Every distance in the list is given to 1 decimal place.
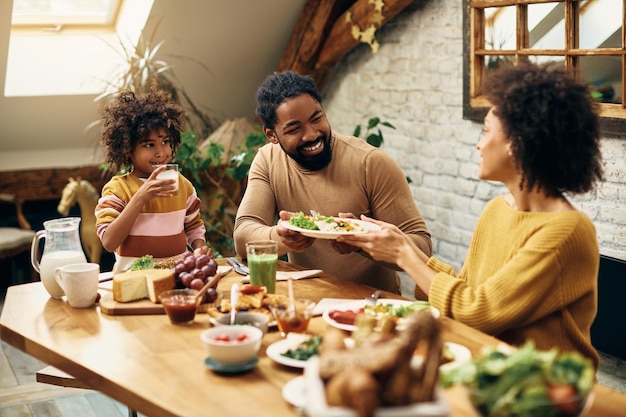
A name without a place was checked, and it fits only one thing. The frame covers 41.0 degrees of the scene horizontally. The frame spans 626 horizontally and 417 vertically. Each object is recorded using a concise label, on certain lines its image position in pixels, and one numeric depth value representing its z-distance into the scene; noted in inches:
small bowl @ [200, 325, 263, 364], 69.4
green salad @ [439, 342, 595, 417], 50.1
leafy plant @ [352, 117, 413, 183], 174.7
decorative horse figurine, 205.8
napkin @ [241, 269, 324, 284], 102.3
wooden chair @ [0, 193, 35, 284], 205.2
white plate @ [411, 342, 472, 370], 68.1
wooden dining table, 63.9
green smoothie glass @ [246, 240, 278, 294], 93.4
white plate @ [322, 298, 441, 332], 79.8
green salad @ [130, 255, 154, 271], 98.8
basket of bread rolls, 45.3
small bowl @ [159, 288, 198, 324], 84.0
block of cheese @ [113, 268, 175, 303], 90.7
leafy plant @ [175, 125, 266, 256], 181.0
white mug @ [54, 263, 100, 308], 90.7
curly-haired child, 112.7
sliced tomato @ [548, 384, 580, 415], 50.0
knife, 104.5
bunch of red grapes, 91.0
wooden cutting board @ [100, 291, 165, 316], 88.7
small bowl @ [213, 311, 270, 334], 78.2
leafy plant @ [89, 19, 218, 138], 200.5
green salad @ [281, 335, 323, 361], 71.0
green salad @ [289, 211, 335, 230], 102.7
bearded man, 115.5
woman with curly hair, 77.7
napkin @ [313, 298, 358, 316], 87.4
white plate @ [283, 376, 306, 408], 61.8
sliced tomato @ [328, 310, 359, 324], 81.3
